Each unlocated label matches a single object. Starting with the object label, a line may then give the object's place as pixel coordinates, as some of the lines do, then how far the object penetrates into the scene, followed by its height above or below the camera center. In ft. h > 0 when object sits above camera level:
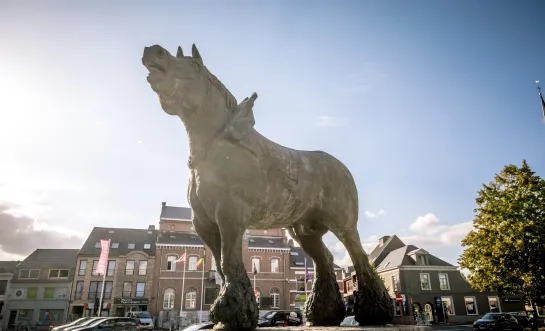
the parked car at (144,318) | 96.30 -8.42
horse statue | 9.54 +2.86
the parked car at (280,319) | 63.26 -5.75
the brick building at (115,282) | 125.59 +1.70
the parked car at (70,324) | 58.62 -6.08
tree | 65.26 +8.66
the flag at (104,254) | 88.04 +7.90
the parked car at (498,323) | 73.57 -7.67
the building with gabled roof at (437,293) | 121.90 -2.57
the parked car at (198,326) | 43.48 -4.80
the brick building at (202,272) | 126.52 +5.03
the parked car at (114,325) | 54.73 -5.83
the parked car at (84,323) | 54.80 -5.65
